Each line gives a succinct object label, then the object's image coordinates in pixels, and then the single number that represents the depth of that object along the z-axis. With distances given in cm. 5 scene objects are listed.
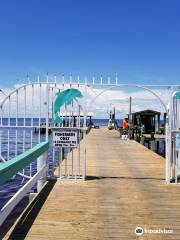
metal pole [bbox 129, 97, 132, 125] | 2101
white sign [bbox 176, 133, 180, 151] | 635
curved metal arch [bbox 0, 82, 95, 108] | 630
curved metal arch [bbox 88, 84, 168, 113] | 629
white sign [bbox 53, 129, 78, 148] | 646
